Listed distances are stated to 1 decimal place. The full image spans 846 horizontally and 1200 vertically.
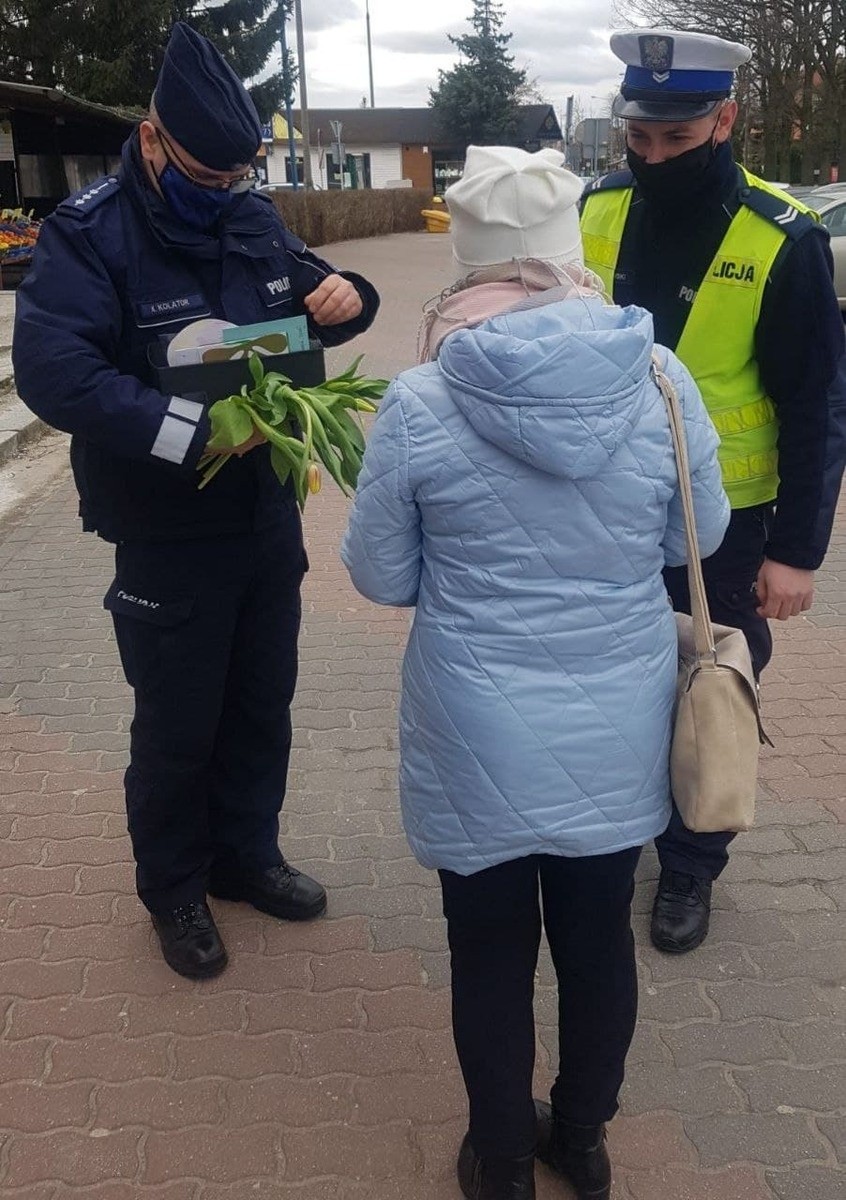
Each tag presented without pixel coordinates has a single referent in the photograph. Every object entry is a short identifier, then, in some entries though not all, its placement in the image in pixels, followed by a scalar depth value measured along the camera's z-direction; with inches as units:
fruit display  571.2
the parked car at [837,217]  509.7
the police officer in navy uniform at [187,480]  84.4
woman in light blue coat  64.4
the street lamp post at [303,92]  1206.0
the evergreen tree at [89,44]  934.4
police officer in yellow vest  93.8
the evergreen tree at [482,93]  2140.7
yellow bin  1434.8
